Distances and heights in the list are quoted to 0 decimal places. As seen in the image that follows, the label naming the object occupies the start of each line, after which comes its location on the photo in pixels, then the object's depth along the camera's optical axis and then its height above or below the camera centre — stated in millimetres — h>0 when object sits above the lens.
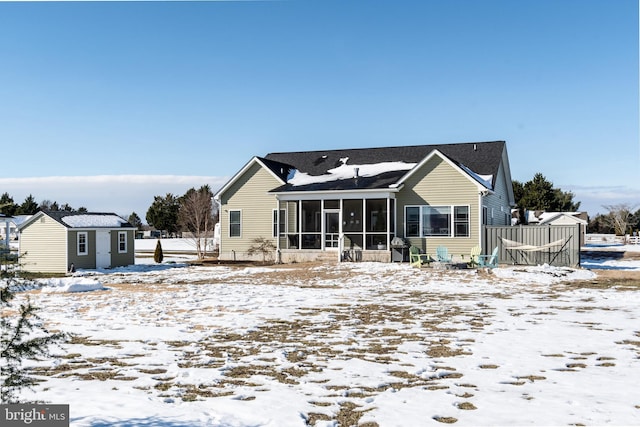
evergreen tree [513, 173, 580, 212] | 59188 +2901
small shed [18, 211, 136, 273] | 26125 -638
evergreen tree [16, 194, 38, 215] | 67688 +2454
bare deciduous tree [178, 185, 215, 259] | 41712 +1153
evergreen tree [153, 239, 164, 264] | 31306 -1590
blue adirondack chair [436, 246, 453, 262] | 23816 -1307
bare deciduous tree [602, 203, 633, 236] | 66750 +697
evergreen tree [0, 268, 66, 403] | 4266 -901
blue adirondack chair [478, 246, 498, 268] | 22227 -1559
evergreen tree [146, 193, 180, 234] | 69562 +1742
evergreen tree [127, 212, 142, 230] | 87125 +1139
